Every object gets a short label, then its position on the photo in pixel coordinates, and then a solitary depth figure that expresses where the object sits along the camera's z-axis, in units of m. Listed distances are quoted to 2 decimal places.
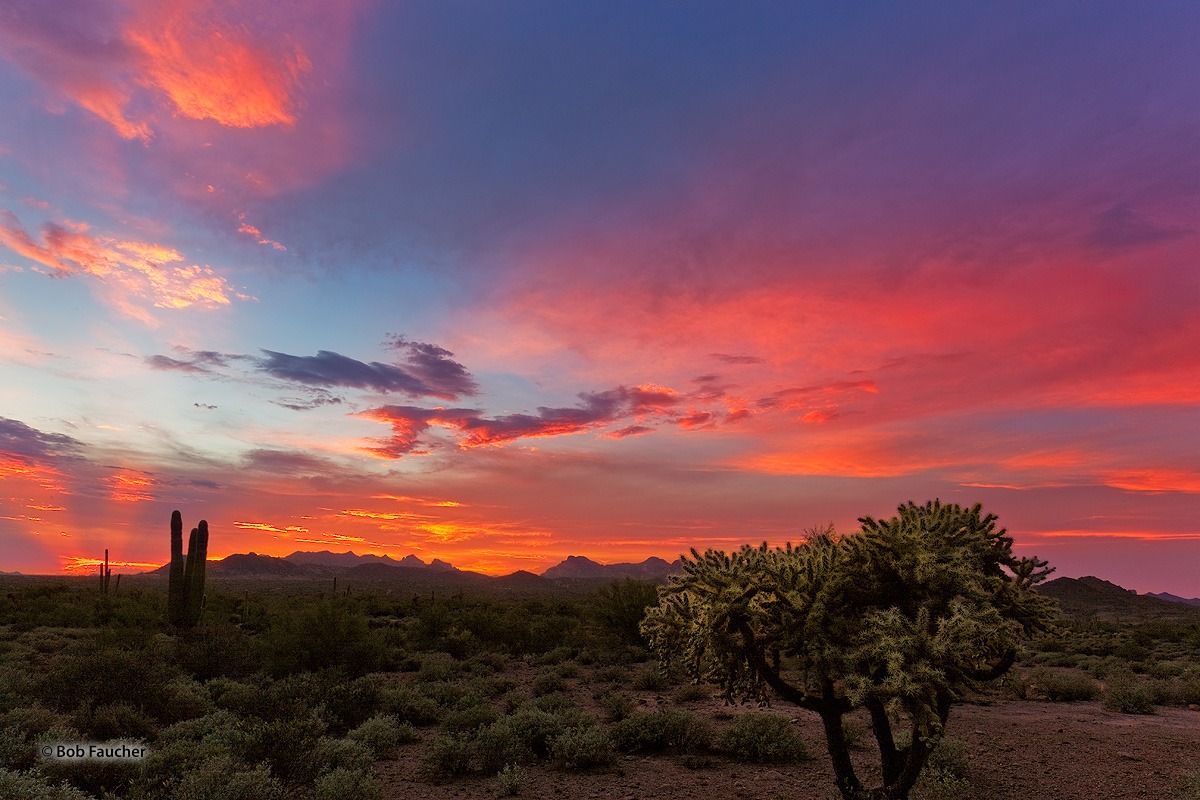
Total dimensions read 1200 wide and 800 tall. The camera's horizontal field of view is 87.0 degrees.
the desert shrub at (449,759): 11.55
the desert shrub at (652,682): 20.06
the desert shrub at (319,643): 19.59
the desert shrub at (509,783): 10.72
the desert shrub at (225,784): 8.47
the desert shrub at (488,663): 21.92
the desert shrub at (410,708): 15.30
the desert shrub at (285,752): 10.20
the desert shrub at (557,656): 24.48
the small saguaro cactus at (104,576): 44.15
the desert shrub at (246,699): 13.98
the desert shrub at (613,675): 20.98
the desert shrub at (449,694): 16.18
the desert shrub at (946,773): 10.71
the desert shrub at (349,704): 14.44
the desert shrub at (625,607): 27.47
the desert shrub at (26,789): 7.32
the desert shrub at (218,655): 18.69
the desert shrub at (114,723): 12.27
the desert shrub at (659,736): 13.22
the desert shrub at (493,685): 18.44
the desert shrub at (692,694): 18.12
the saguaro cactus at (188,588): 29.53
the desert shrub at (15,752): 9.53
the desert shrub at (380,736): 12.71
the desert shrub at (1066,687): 19.70
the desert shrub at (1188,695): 19.38
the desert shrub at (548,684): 18.96
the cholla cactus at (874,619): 7.30
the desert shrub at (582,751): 12.09
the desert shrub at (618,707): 15.23
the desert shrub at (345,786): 9.38
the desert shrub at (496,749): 11.86
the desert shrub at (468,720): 14.00
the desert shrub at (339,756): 10.66
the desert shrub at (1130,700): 17.94
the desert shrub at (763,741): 12.57
